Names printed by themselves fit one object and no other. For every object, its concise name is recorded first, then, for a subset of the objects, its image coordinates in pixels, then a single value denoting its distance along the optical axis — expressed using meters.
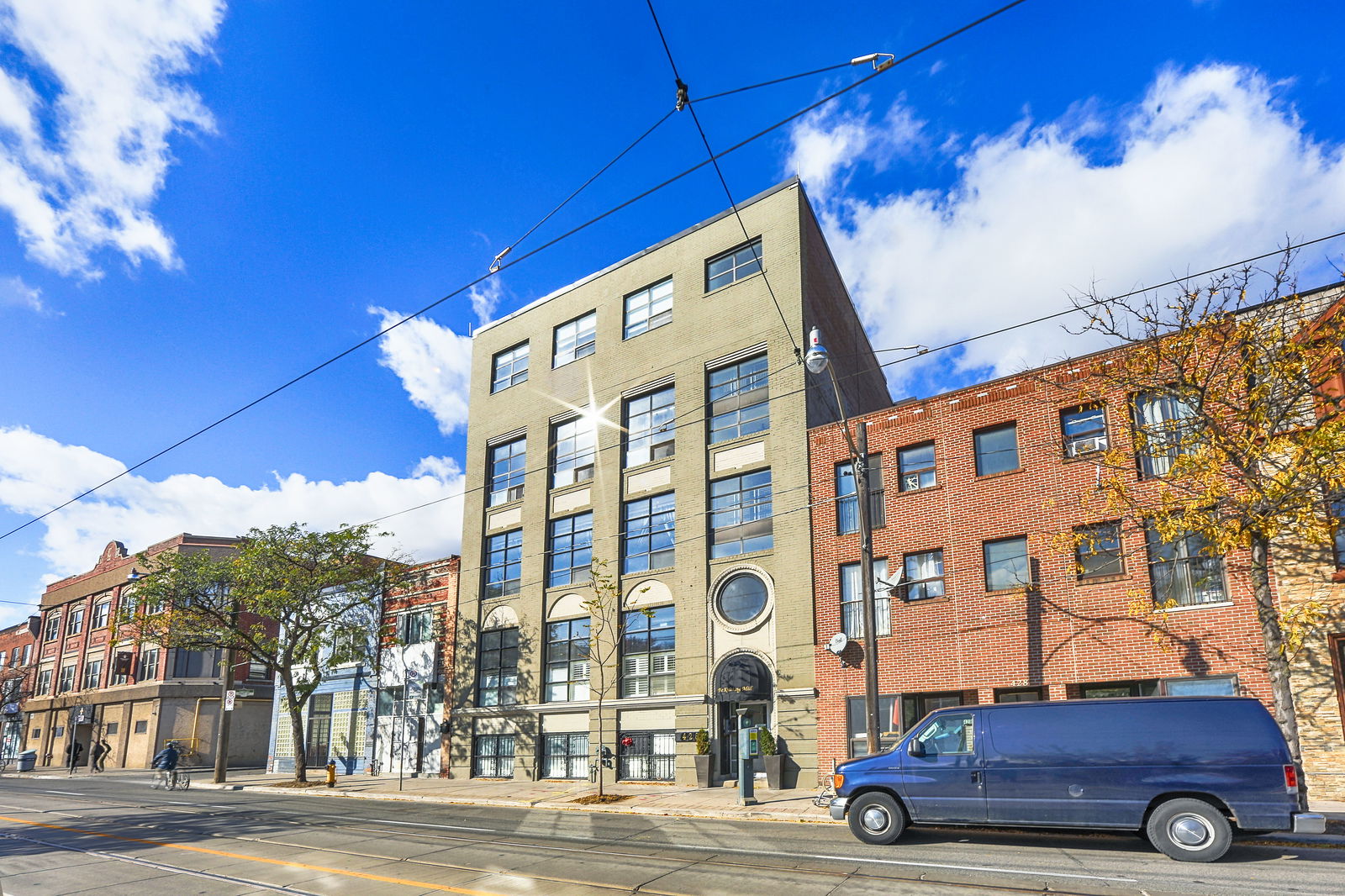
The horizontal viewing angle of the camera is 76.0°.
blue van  10.79
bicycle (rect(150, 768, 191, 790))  31.08
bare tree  27.84
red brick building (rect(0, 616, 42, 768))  65.12
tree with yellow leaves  14.42
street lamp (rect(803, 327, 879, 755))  17.09
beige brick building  25.34
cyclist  31.12
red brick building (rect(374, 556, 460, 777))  33.16
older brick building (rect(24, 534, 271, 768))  49.47
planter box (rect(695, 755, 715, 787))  23.83
